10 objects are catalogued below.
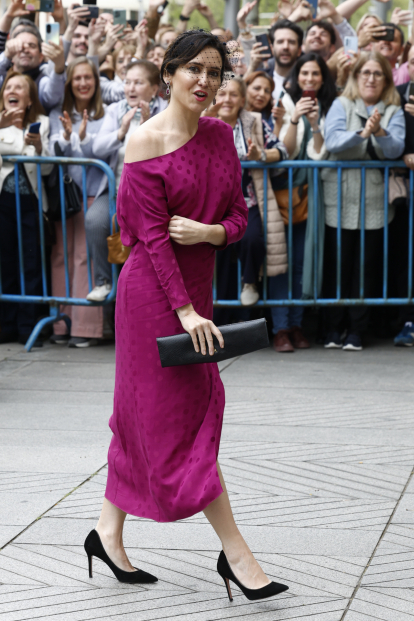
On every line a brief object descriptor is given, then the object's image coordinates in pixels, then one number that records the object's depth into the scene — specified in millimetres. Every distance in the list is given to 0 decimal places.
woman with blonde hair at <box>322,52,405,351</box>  13583
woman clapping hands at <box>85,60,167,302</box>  13861
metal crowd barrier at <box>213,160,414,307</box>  13681
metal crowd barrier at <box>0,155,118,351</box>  13771
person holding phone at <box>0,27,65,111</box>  15033
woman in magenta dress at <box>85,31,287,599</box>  5657
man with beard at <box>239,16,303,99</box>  15882
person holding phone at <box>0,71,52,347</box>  14169
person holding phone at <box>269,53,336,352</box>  13914
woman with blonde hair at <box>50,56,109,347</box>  14282
